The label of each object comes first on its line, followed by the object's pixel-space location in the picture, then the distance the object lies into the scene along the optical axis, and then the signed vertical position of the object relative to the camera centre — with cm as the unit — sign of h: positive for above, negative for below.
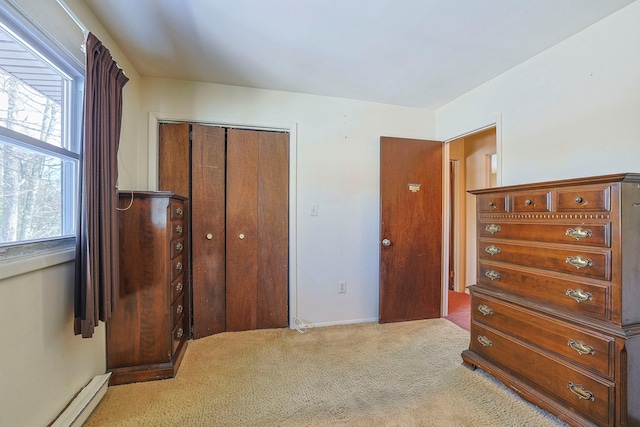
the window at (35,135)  110 +36
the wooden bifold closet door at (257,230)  248 -16
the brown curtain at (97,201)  136 +6
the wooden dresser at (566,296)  122 -44
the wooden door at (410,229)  270 -15
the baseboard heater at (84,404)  129 -100
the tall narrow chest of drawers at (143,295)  175 -54
